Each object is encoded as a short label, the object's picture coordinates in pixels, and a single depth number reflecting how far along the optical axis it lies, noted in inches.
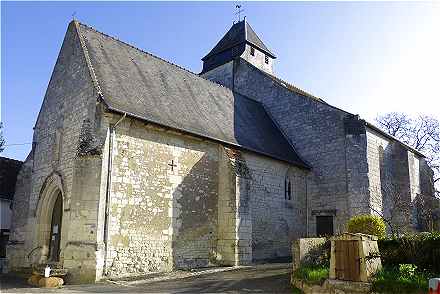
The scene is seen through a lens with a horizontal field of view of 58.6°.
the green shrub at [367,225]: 550.3
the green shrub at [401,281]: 290.7
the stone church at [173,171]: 488.4
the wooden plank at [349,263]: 326.0
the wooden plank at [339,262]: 331.1
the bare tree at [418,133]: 1279.5
